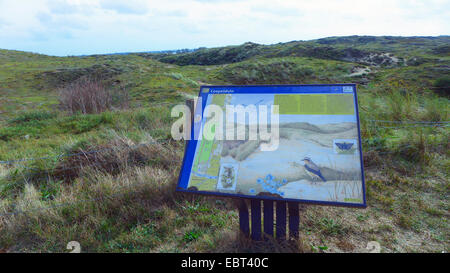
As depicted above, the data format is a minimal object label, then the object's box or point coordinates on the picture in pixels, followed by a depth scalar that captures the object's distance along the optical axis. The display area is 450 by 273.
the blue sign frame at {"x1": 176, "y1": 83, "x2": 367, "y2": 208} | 2.29
